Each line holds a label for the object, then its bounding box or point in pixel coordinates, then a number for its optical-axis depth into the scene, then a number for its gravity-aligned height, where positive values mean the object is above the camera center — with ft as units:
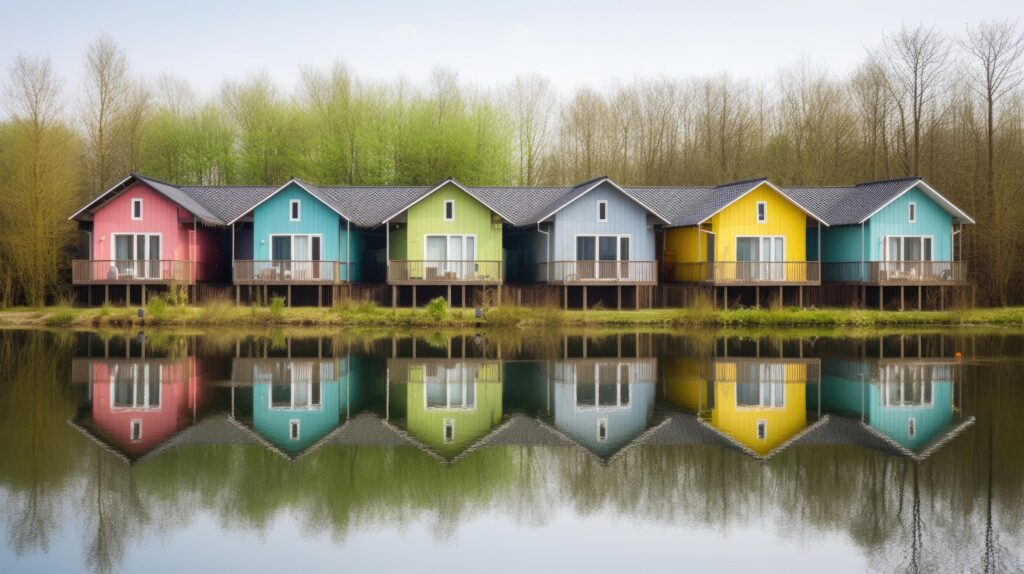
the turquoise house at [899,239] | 138.62 +5.40
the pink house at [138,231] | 135.23 +7.33
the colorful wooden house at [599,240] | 135.74 +5.46
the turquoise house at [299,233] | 136.05 +6.84
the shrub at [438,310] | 121.19 -3.97
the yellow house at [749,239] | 136.56 +5.46
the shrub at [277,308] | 122.01 -3.57
